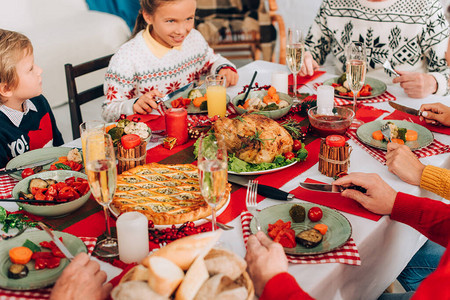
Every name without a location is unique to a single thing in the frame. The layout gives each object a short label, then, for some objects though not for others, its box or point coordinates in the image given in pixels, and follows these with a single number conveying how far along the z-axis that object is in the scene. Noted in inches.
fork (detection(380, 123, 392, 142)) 71.4
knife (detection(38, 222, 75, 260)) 45.0
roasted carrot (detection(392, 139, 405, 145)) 70.0
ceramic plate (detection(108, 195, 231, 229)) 50.6
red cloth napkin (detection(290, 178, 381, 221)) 54.6
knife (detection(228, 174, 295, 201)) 56.7
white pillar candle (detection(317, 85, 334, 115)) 77.6
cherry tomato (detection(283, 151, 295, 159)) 64.9
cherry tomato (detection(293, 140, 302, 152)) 67.7
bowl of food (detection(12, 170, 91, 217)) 53.3
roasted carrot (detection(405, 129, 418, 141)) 71.1
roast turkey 64.2
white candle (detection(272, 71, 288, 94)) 89.0
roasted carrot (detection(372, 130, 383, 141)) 72.1
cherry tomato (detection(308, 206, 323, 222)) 51.6
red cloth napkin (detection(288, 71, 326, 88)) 98.7
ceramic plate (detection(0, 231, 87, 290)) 42.6
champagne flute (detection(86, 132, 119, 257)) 46.2
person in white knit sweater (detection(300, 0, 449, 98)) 102.0
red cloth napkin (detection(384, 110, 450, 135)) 75.5
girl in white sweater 91.9
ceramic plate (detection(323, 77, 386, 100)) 89.0
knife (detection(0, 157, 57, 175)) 63.5
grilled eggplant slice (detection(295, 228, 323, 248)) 47.4
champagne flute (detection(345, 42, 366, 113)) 77.4
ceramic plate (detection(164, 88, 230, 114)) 84.2
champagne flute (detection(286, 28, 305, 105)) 88.0
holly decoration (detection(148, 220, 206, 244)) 49.2
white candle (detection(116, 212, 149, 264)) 45.8
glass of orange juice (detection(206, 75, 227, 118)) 80.2
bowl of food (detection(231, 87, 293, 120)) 78.7
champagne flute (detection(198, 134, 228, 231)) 46.3
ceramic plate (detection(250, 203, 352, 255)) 47.1
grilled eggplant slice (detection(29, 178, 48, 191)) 57.3
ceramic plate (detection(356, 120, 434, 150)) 70.0
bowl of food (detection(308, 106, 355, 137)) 72.5
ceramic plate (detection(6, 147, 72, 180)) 67.6
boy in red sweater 75.0
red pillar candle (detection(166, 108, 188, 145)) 71.7
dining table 46.2
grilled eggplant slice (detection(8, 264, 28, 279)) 43.6
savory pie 51.3
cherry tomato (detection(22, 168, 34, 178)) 62.2
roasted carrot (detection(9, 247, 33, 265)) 45.0
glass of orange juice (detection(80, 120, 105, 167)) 62.4
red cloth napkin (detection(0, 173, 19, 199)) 60.5
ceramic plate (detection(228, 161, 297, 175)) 62.0
